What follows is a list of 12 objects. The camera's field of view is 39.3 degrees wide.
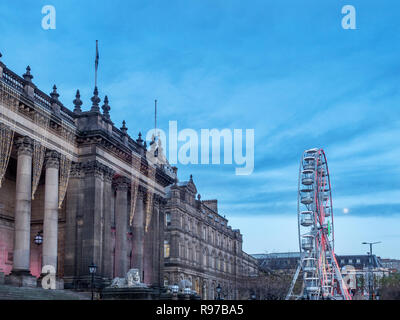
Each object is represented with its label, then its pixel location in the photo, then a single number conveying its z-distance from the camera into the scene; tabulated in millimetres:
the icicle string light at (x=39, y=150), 41344
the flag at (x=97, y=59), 50900
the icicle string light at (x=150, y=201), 58469
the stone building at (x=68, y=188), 39156
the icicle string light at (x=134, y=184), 55028
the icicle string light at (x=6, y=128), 37719
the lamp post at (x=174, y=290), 51366
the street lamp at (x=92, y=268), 37250
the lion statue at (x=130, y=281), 43284
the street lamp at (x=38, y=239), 43562
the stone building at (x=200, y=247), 90375
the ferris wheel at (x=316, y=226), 92688
